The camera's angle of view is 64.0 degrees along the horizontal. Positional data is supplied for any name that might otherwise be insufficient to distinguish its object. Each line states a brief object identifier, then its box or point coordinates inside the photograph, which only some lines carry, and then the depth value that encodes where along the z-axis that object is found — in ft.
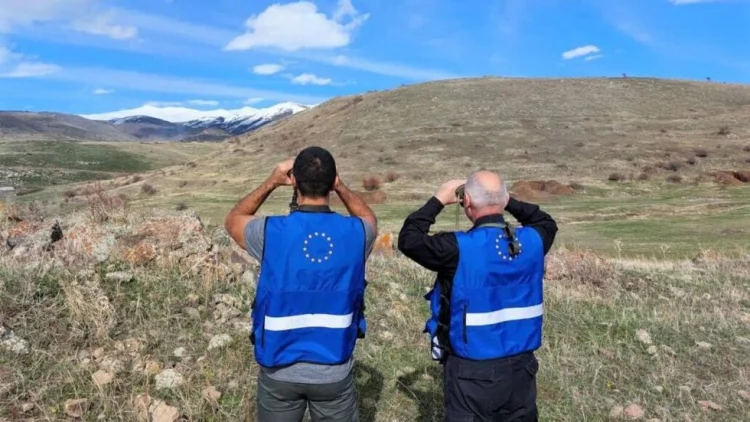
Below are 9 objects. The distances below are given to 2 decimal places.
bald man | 10.72
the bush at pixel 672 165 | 133.79
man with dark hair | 10.15
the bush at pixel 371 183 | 127.95
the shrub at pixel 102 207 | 28.94
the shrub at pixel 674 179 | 123.34
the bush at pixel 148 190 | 139.64
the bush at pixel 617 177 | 126.82
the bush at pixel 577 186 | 118.63
